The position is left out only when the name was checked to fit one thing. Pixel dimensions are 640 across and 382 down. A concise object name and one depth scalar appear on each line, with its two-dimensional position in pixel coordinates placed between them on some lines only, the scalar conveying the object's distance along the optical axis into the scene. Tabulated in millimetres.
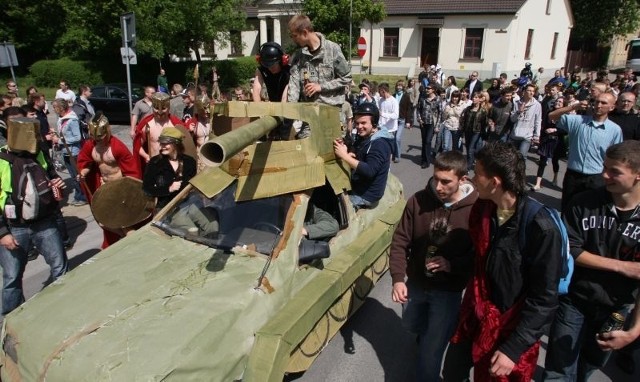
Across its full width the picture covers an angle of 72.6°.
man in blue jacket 4559
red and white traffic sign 18062
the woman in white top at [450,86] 13707
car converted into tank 2627
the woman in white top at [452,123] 9781
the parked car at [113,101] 15438
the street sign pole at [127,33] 8516
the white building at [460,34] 28953
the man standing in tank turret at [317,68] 4715
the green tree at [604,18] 36000
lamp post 19797
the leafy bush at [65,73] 23938
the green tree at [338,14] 21578
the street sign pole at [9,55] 10102
